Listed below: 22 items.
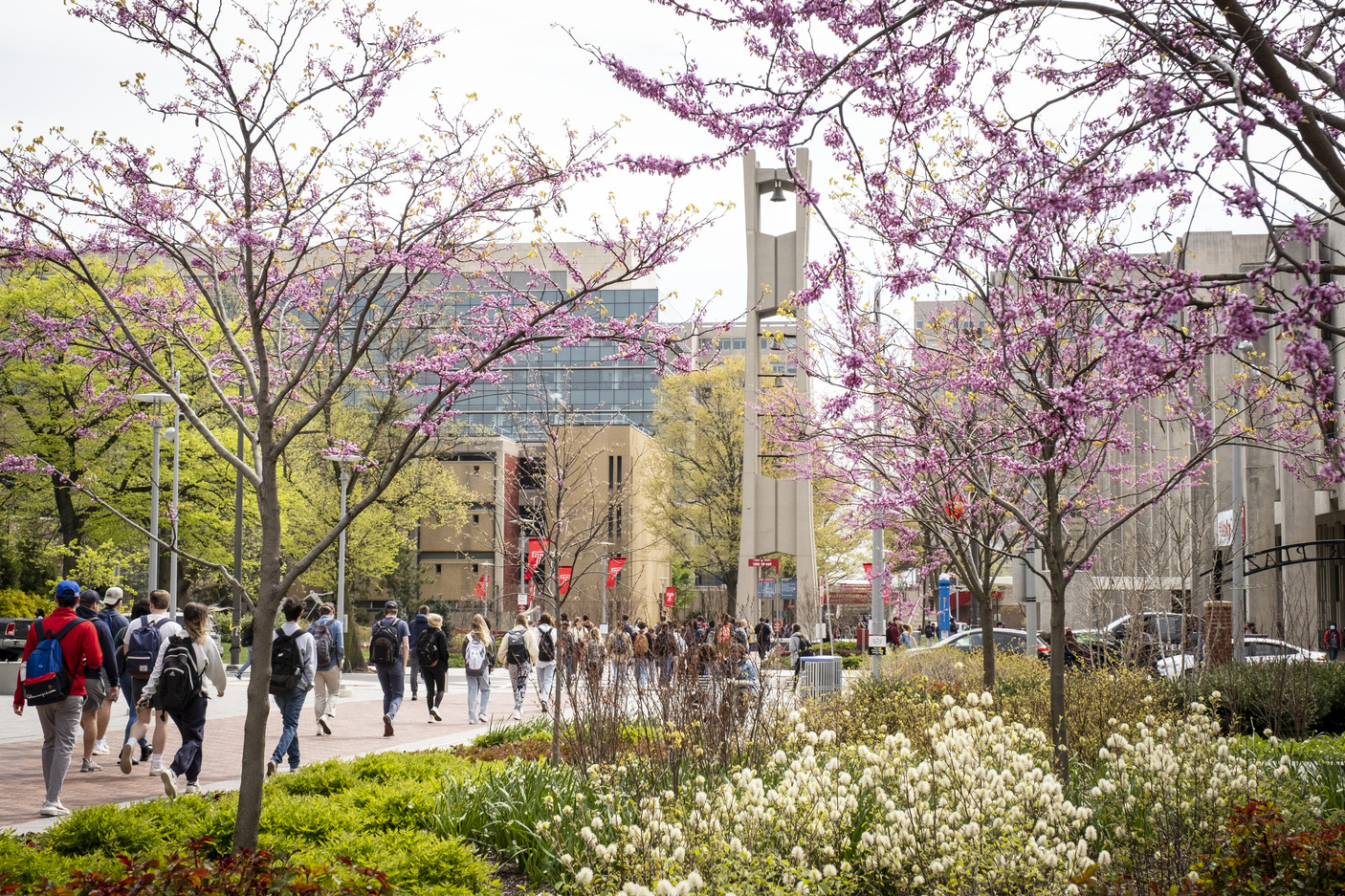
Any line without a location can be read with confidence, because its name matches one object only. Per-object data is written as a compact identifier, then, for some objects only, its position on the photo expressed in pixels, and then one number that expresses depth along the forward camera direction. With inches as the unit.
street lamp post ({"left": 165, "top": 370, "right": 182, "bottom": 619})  971.2
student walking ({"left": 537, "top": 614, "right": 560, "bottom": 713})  754.2
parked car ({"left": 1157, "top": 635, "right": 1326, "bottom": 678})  507.9
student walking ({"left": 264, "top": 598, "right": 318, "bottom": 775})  456.4
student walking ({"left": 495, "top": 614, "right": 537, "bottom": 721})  713.0
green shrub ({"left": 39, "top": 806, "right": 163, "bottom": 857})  270.8
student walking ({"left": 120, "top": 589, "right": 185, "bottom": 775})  463.5
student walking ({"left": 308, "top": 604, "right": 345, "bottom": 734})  592.1
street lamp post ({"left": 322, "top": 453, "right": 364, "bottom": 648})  1241.7
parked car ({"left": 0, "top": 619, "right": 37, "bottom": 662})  895.1
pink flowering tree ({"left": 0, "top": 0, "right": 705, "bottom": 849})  261.0
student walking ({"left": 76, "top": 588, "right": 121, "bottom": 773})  466.3
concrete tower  1652.3
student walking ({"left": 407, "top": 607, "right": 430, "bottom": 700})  810.8
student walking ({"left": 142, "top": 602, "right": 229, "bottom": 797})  405.4
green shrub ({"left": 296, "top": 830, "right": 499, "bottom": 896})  241.6
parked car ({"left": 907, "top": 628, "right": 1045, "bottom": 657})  1101.7
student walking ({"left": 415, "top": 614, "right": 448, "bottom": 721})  722.8
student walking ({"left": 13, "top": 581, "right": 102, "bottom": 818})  367.2
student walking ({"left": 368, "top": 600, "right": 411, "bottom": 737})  645.3
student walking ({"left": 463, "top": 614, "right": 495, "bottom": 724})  710.5
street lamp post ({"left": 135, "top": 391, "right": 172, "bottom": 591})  982.4
